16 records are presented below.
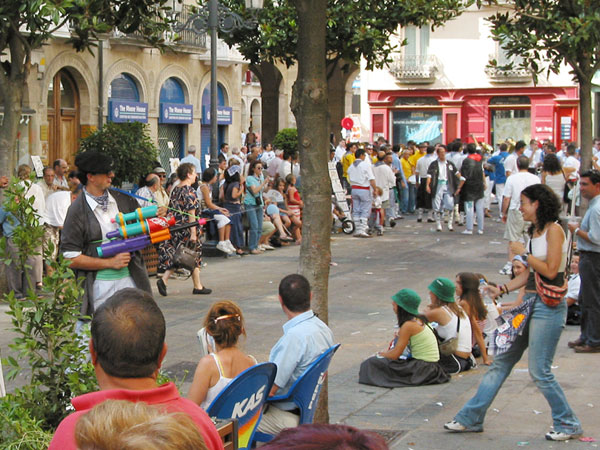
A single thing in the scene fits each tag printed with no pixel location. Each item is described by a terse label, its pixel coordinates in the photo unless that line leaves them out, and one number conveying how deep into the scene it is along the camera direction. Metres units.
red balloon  38.50
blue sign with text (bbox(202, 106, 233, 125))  34.50
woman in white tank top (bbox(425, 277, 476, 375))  9.12
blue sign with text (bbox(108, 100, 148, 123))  28.77
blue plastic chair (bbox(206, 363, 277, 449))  4.79
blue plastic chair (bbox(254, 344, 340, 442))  5.52
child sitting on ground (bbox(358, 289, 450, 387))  8.74
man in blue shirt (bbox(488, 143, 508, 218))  25.56
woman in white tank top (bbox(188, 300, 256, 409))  5.55
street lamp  19.53
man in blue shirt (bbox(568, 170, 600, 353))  9.49
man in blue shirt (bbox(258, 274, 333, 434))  6.18
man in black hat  6.41
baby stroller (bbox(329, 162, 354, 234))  22.28
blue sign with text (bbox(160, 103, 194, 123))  31.55
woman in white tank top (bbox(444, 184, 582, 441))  6.87
